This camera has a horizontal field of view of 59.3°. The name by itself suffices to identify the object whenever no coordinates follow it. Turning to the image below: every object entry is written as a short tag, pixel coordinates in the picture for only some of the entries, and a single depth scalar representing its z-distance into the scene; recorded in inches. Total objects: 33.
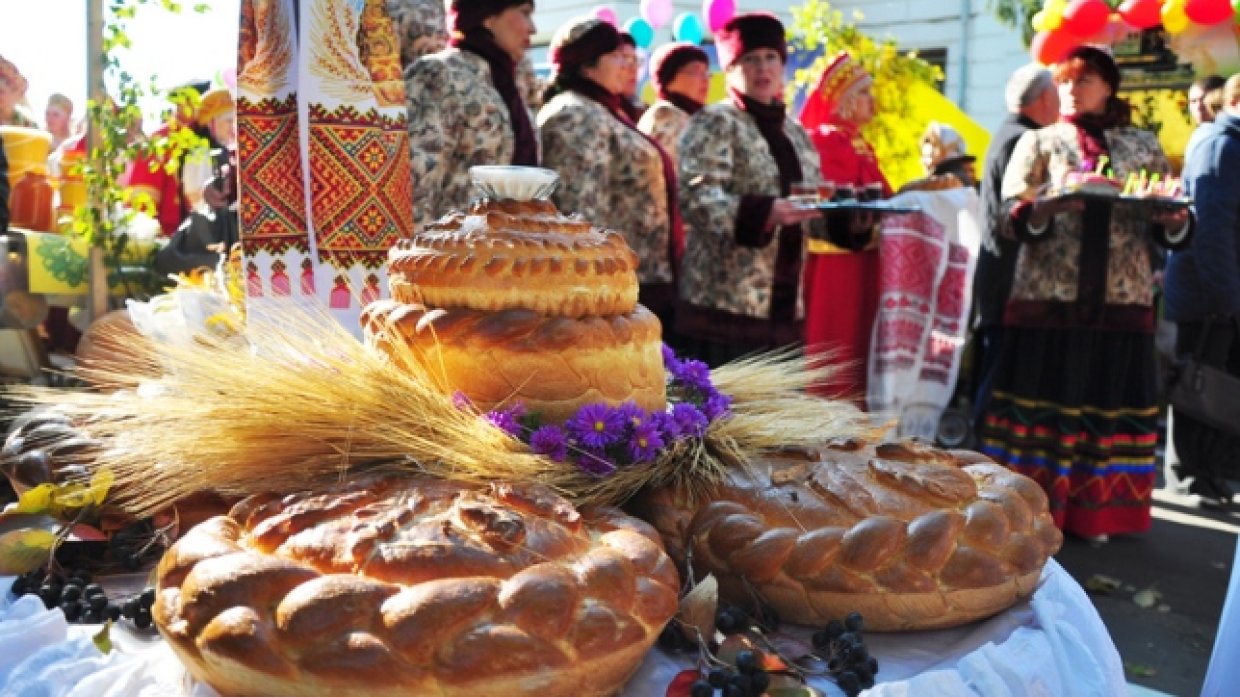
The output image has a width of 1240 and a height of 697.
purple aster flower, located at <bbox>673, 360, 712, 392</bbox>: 61.2
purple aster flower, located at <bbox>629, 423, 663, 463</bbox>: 50.1
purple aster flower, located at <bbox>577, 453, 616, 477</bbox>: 49.2
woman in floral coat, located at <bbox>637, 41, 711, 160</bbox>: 205.2
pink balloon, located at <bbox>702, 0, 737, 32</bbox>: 237.1
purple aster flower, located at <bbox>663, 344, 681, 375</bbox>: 62.9
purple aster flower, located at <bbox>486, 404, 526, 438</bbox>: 49.0
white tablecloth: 40.5
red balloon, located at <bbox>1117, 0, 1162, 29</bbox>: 195.5
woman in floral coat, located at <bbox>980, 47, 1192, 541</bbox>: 170.9
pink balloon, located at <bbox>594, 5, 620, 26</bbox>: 180.2
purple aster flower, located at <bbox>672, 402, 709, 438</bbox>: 52.9
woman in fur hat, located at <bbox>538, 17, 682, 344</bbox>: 152.3
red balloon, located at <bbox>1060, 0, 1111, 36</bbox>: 182.2
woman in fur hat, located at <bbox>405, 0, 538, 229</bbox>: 120.0
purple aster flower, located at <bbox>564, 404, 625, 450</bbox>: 49.6
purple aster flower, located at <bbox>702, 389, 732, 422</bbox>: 57.2
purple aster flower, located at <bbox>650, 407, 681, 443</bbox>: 51.6
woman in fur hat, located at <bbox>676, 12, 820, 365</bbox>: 157.9
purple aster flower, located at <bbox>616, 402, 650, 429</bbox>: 50.6
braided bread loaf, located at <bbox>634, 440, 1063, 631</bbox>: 45.5
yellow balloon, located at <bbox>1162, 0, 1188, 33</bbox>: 199.6
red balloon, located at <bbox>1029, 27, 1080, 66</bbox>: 185.5
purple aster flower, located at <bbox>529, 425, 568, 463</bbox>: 48.7
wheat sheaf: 47.9
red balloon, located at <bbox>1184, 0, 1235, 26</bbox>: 199.5
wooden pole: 152.1
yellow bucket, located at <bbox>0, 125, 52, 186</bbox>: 215.4
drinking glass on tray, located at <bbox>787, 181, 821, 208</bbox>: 153.7
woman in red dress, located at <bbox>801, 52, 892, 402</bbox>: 217.8
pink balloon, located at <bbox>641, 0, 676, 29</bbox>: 324.8
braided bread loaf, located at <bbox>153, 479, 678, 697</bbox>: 34.6
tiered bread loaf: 50.3
